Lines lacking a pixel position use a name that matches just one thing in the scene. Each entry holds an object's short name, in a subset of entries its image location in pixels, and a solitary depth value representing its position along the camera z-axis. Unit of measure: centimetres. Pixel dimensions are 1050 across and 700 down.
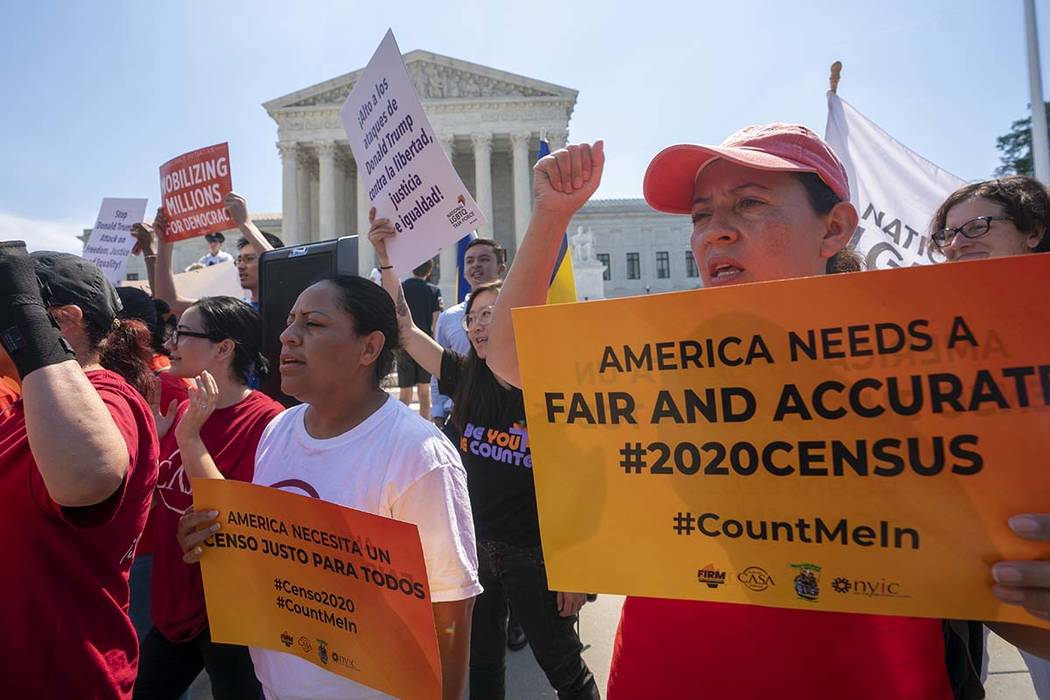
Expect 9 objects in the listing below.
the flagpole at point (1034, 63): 816
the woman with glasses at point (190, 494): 209
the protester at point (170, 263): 417
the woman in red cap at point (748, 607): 101
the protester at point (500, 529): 255
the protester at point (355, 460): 163
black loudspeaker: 275
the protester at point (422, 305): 722
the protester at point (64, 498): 135
